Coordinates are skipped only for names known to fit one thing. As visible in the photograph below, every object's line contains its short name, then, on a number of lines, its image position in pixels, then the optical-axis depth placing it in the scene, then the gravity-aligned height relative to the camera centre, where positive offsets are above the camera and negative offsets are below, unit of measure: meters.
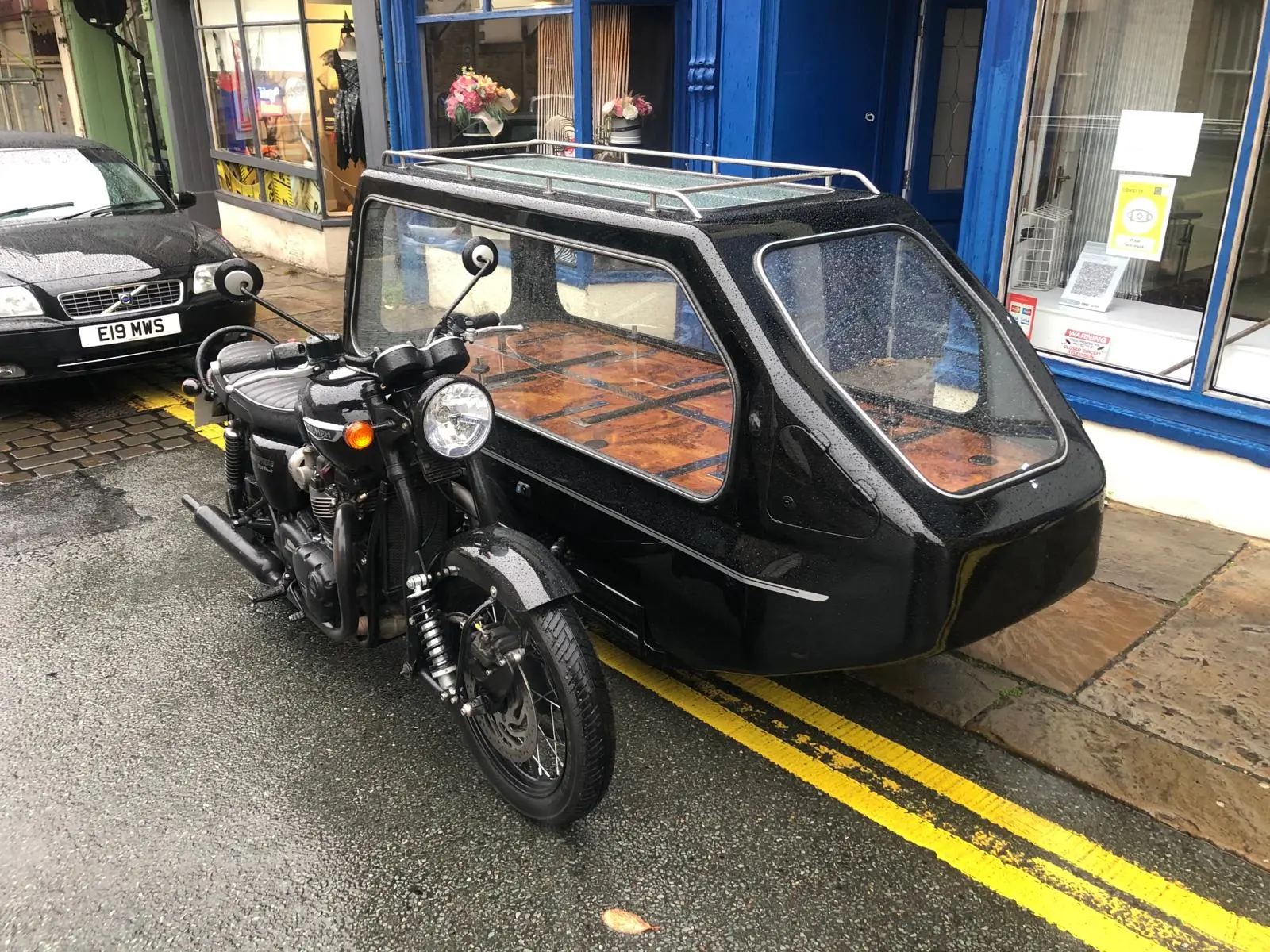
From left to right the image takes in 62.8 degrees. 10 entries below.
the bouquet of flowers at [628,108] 7.82 -0.21
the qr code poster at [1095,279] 5.70 -1.04
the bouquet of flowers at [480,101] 8.89 -0.19
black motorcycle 2.87 -1.42
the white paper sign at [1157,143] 5.20 -0.30
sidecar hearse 2.98 -1.07
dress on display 10.69 -0.38
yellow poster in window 5.36 -0.67
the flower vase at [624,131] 7.96 -0.38
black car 6.47 -1.18
